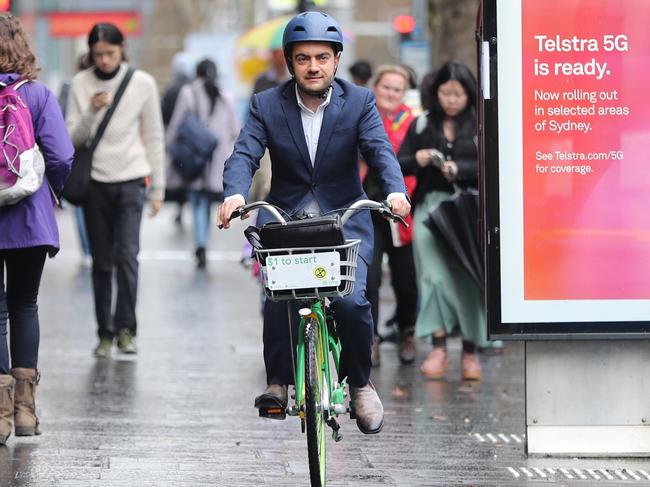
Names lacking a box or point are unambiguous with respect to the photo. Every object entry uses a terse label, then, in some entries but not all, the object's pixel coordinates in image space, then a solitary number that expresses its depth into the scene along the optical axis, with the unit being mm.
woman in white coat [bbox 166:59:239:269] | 32687
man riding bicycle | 12789
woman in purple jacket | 14625
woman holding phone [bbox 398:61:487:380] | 19375
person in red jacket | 20437
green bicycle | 11703
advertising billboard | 14258
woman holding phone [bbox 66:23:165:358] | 20375
